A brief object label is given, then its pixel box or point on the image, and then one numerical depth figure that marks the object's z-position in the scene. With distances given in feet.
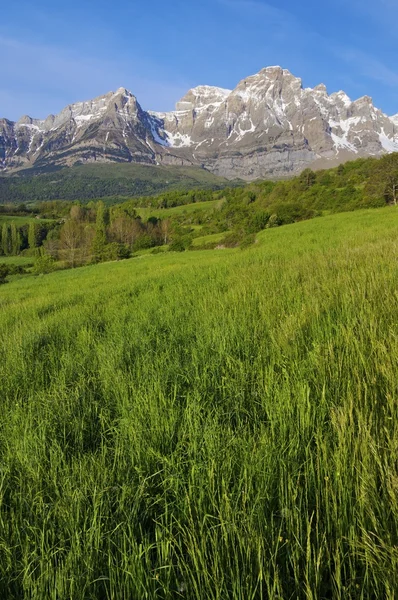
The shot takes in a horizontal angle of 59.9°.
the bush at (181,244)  229.45
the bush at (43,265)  248.52
